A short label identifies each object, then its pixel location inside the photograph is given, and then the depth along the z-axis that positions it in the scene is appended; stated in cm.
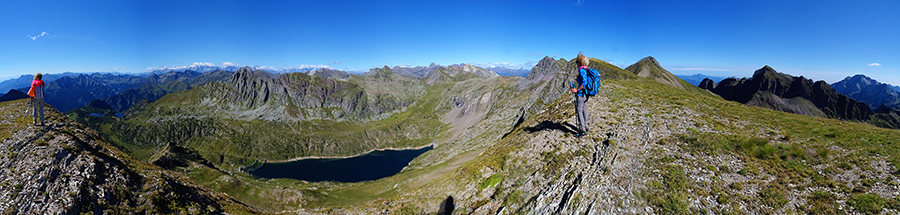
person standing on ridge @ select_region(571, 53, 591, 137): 1616
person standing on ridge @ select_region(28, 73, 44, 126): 1788
